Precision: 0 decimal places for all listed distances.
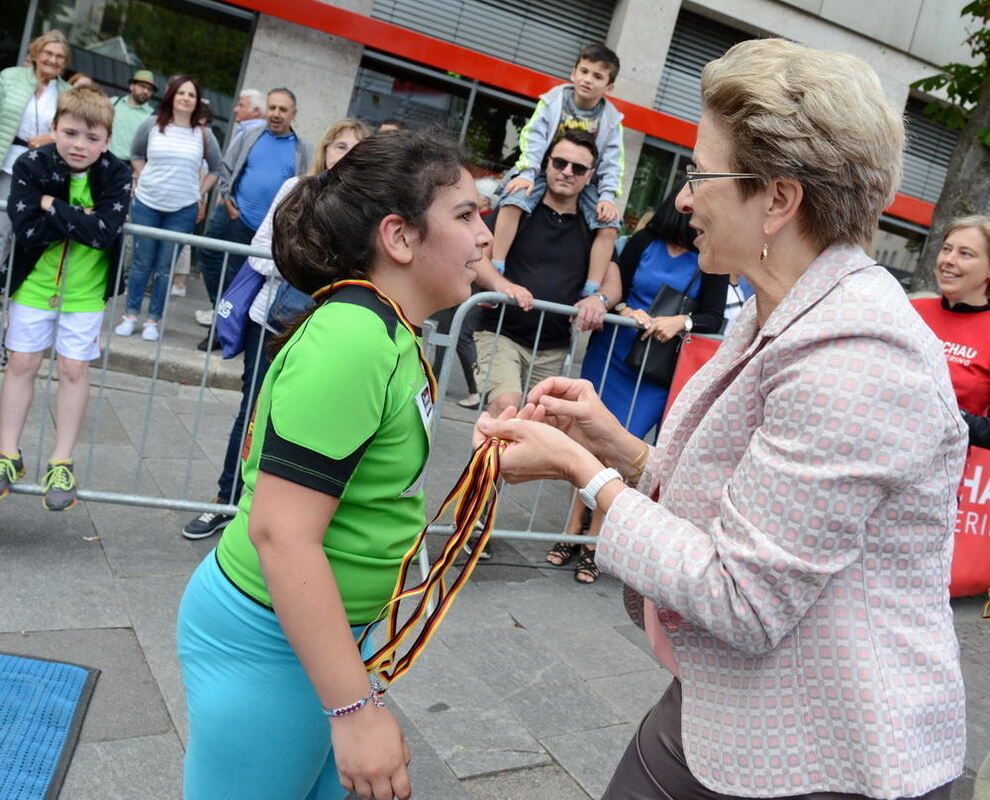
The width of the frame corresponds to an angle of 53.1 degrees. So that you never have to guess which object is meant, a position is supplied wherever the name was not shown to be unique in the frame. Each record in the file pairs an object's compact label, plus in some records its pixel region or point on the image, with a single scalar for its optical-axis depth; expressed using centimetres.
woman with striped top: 784
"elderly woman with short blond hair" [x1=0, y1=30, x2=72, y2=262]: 700
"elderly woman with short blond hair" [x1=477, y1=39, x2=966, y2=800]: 139
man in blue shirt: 754
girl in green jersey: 154
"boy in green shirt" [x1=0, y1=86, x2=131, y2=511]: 407
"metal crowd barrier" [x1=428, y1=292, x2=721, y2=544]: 443
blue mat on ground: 271
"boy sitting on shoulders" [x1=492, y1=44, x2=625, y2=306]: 518
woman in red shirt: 496
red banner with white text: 566
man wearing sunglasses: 509
